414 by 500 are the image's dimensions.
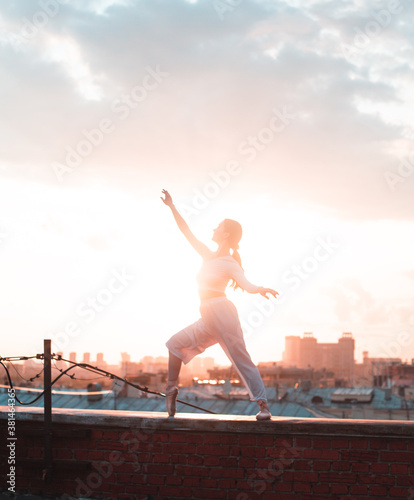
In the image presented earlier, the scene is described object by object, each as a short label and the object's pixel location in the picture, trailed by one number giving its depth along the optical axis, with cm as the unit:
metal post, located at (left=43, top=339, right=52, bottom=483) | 762
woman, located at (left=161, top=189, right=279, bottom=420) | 771
